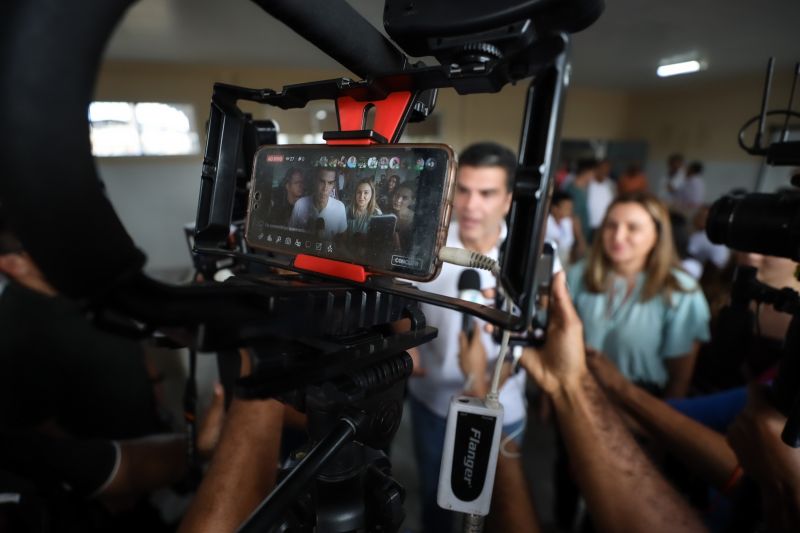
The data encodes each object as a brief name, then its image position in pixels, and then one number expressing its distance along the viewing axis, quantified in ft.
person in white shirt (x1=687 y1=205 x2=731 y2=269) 7.97
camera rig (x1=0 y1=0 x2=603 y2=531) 0.77
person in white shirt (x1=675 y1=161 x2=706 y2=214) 16.00
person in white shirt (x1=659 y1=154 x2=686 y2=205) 17.08
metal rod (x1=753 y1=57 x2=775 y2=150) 1.73
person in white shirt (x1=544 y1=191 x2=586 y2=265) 9.50
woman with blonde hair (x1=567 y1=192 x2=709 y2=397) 4.58
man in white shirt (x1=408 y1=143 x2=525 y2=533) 4.00
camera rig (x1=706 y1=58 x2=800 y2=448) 1.55
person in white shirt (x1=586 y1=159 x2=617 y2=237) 13.58
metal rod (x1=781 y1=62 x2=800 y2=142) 1.67
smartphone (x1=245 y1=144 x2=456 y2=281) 1.24
